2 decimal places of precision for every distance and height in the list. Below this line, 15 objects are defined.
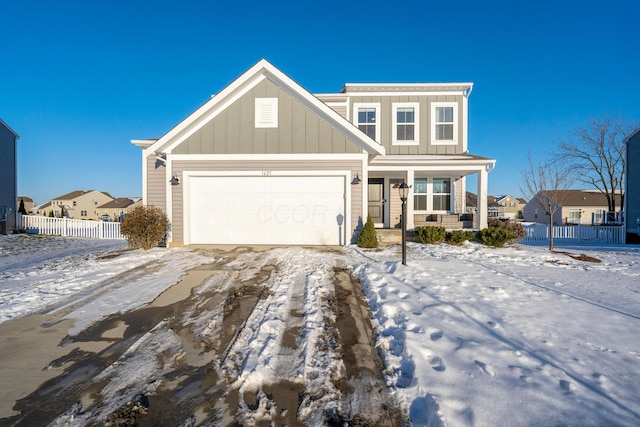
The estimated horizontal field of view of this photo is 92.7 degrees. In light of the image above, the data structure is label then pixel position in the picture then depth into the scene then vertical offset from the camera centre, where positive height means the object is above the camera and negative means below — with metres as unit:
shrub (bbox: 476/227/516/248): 9.42 -0.78
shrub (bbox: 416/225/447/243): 9.92 -0.76
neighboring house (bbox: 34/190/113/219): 60.16 +1.04
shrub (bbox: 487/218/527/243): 10.02 -0.56
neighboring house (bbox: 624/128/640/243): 13.98 +1.08
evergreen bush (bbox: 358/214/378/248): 9.05 -0.80
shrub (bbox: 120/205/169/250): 8.94 -0.56
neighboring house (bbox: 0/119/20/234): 17.77 +2.08
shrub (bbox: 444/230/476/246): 9.71 -0.82
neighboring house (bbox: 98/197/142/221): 58.96 +0.24
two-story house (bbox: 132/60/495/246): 9.55 +1.31
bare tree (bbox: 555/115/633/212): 24.25 +3.92
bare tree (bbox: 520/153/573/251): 10.04 +0.60
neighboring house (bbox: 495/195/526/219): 57.56 +1.43
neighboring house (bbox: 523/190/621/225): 37.78 +0.48
